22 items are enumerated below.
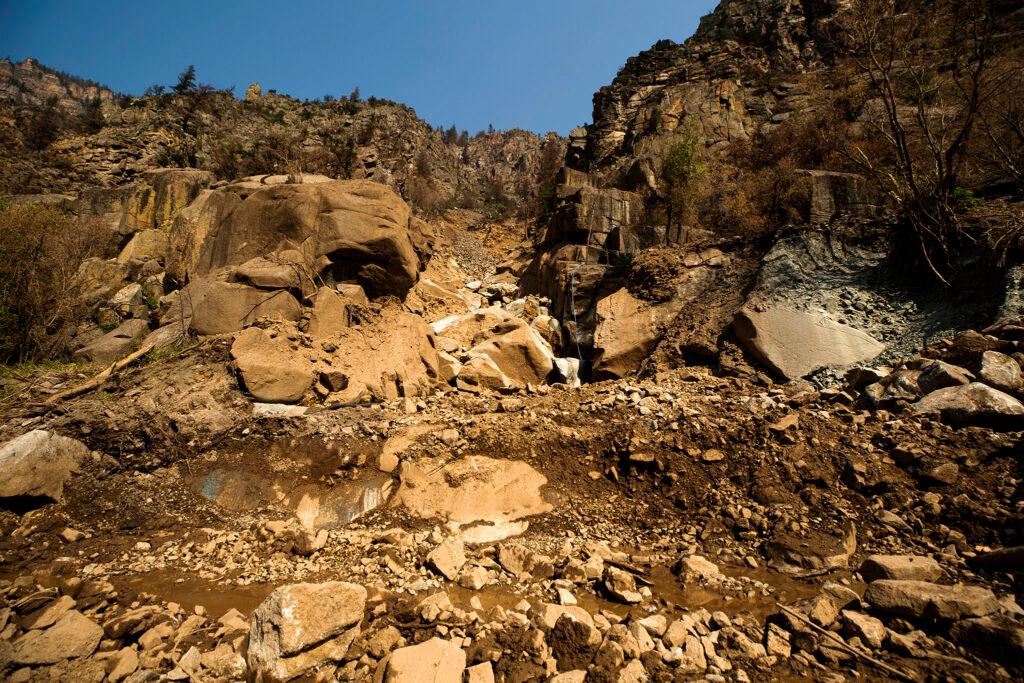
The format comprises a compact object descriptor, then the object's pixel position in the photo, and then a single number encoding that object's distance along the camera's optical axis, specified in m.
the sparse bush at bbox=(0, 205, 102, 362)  7.53
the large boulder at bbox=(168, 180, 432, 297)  7.22
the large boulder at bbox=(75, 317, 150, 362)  7.53
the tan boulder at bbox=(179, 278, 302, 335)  6.13
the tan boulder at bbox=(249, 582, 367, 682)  2.22
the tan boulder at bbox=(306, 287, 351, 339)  6.58
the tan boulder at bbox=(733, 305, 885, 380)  5.38
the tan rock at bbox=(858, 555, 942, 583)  2.55
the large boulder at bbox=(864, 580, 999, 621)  2.11
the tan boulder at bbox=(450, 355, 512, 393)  6.73
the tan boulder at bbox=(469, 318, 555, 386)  7.40
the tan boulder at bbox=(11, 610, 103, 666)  2.32
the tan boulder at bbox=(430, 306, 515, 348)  8.77
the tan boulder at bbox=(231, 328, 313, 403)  5.35
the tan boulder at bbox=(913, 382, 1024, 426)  3.38
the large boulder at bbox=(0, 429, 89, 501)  3.60
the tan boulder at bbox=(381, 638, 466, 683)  2.08
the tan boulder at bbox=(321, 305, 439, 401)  6.24
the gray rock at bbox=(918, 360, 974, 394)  3.90
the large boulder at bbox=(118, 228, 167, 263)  11.23
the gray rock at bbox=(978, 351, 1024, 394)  3.65
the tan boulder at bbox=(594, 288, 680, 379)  7.10
